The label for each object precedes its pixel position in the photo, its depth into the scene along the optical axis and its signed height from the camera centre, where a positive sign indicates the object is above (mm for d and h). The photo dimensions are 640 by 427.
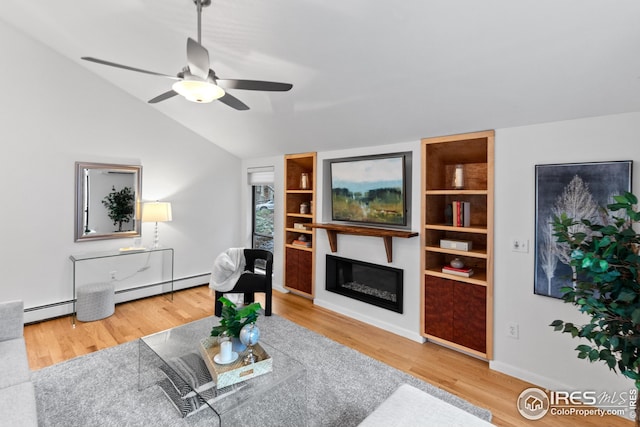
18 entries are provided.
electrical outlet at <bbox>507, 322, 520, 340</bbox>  2555 -959
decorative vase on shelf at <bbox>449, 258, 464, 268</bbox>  2976 -471
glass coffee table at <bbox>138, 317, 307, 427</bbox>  1829 -1067
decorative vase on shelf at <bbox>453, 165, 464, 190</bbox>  3053 +363
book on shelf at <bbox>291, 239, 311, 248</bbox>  4380 -422
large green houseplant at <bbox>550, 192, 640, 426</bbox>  1353 -336
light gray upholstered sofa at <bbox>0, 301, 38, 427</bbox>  1470 -941
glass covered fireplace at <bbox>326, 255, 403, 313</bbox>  3463 -844
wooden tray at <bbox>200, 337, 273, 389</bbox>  1896 -972
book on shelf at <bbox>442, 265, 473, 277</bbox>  2877 -534
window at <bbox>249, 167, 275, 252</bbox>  5210 +121
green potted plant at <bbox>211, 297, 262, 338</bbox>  2139 -735
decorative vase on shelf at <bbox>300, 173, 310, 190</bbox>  4535 +472
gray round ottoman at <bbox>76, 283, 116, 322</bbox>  3572 -1041
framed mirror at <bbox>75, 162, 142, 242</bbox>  3834 +163
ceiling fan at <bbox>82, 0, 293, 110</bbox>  1652 +779
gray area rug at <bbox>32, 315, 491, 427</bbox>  2086 -1349
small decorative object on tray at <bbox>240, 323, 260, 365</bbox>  2086 -830
